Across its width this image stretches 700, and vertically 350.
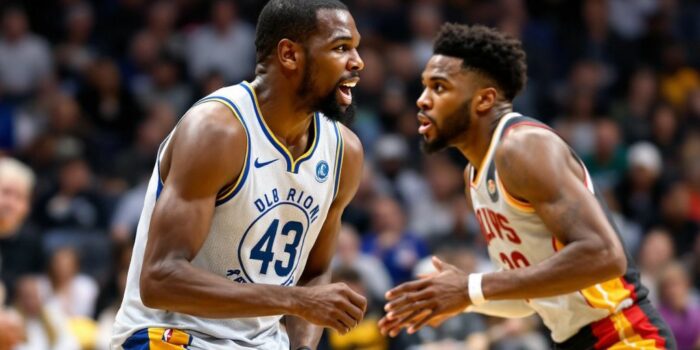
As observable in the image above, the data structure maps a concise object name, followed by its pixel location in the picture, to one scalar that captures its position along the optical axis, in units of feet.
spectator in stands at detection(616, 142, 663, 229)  67.39
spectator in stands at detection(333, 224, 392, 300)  56.37
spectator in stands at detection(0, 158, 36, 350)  36.19
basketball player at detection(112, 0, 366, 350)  25.34
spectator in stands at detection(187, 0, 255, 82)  75.83
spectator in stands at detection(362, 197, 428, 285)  60.34
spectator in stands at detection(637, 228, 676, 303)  60.34
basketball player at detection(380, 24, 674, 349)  27.65
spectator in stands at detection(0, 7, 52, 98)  73.22
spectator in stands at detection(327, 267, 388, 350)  50.87
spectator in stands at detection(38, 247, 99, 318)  56.19
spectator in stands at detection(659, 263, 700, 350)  56.37
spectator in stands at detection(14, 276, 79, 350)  49.61
